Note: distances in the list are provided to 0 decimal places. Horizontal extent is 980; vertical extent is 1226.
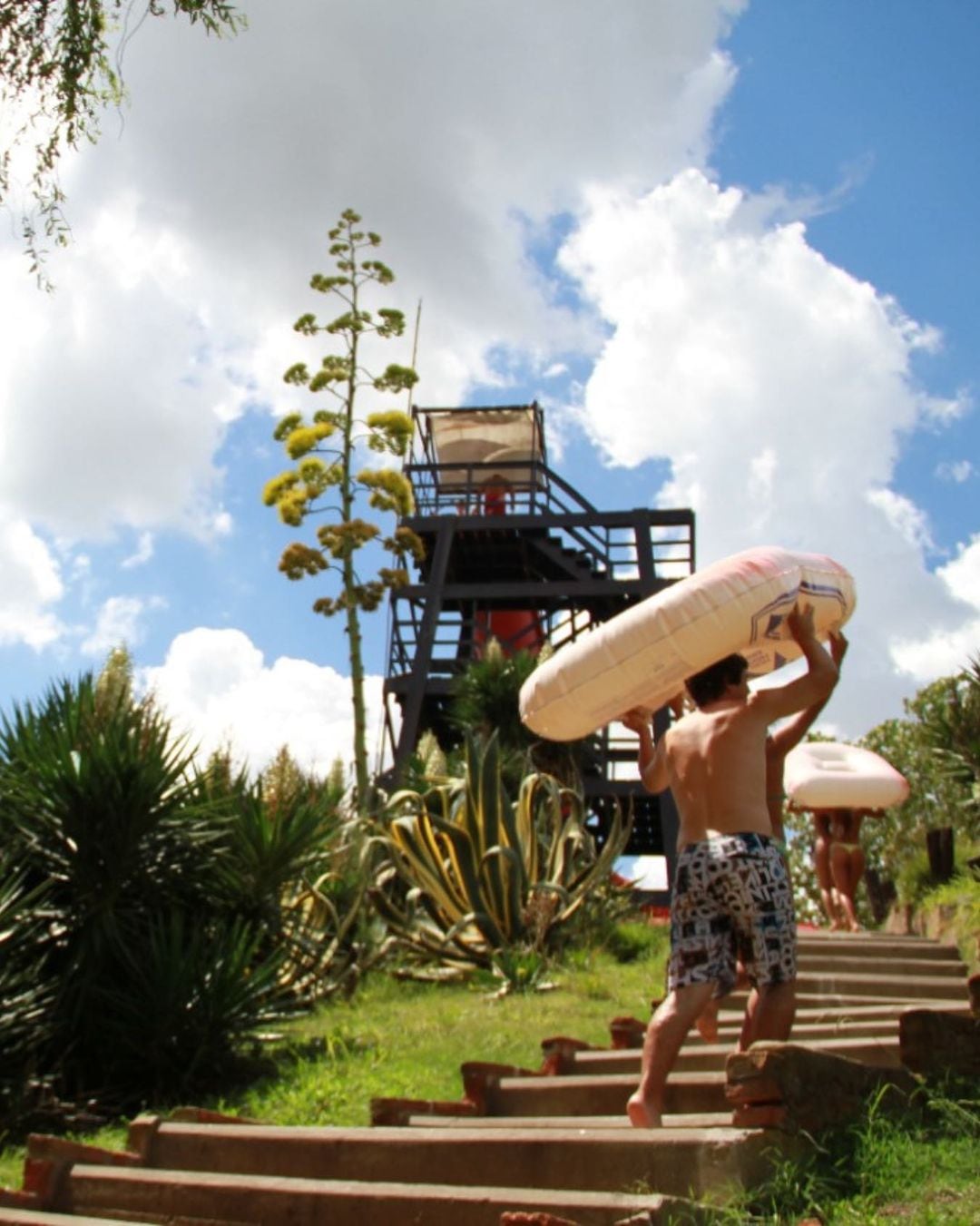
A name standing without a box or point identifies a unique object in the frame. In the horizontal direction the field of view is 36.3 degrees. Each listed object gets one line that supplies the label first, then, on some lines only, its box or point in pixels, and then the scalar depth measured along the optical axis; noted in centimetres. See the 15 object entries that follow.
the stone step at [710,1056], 530
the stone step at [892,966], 914
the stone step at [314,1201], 385
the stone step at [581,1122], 469
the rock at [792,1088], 405
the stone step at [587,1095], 517
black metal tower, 2584
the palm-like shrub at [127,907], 746
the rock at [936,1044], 475
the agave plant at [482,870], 1063
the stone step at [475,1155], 405
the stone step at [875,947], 973
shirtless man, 453
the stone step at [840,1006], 686
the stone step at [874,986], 816
